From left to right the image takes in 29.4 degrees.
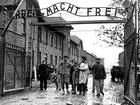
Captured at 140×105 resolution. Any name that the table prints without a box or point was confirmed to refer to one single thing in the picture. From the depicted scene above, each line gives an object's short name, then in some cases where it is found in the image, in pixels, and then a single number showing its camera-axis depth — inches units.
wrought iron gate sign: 475.9
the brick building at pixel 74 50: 1991.4
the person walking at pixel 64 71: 531.6
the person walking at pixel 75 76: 535.4
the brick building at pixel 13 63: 478.1
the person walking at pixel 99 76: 510.2
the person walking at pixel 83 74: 514.9
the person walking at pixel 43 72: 592.9
